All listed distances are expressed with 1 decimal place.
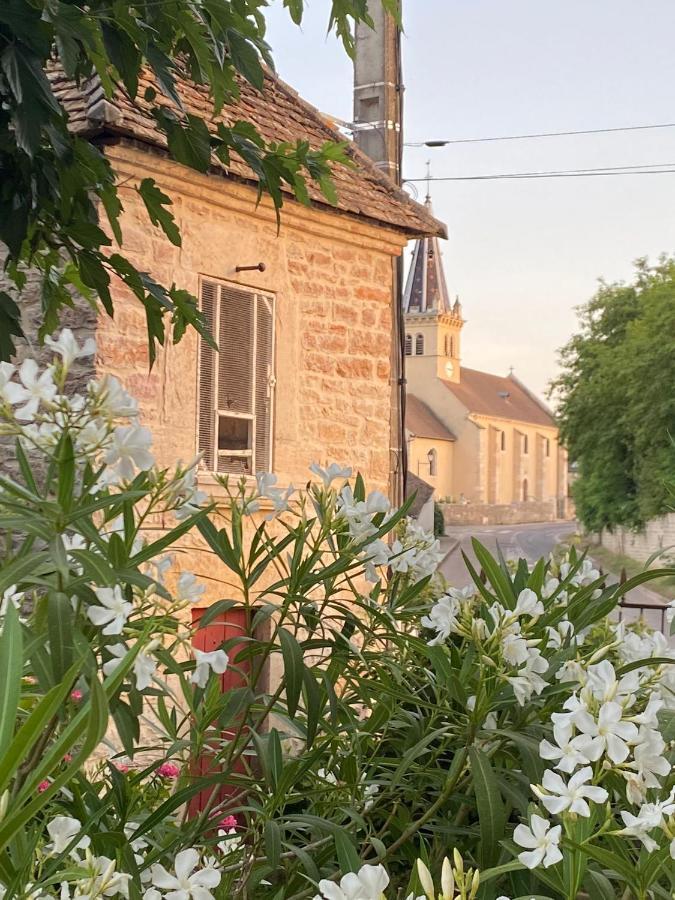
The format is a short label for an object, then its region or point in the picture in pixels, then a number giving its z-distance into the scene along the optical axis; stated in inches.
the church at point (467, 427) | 3014.3
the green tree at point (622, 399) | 1453.0
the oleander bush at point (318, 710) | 45.3
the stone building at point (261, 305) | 274.5
